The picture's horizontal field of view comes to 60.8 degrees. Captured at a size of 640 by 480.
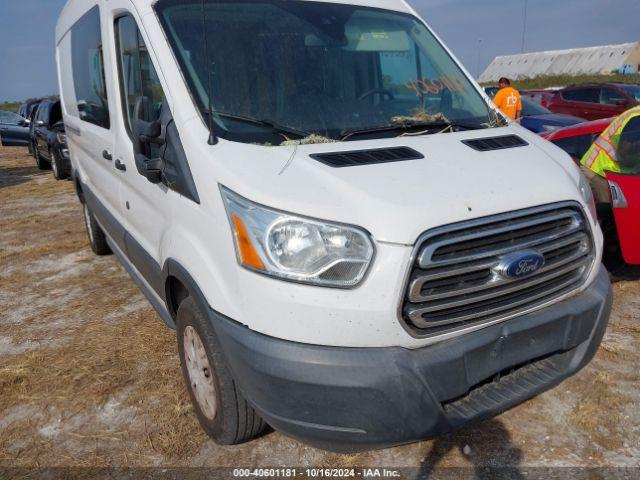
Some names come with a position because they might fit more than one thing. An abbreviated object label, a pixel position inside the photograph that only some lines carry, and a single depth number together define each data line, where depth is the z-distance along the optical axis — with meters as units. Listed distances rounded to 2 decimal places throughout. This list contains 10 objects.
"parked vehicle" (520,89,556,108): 16.38
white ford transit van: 2.08
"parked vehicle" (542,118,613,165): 5.78
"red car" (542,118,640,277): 4.19
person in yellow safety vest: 4.62
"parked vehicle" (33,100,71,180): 11.52
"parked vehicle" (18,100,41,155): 19.54
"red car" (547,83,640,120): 13.29
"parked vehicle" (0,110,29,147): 18.16
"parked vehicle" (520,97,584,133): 9.31
